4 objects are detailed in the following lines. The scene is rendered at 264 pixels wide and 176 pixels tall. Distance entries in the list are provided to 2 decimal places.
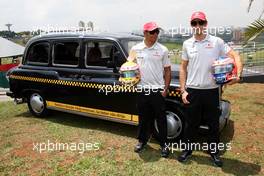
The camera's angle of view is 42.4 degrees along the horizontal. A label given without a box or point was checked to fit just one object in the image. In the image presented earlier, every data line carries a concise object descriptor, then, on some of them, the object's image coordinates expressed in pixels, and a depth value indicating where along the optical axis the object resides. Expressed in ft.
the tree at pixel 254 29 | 26.30
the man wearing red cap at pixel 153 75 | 16.84
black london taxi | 20.13
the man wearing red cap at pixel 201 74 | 15.39
